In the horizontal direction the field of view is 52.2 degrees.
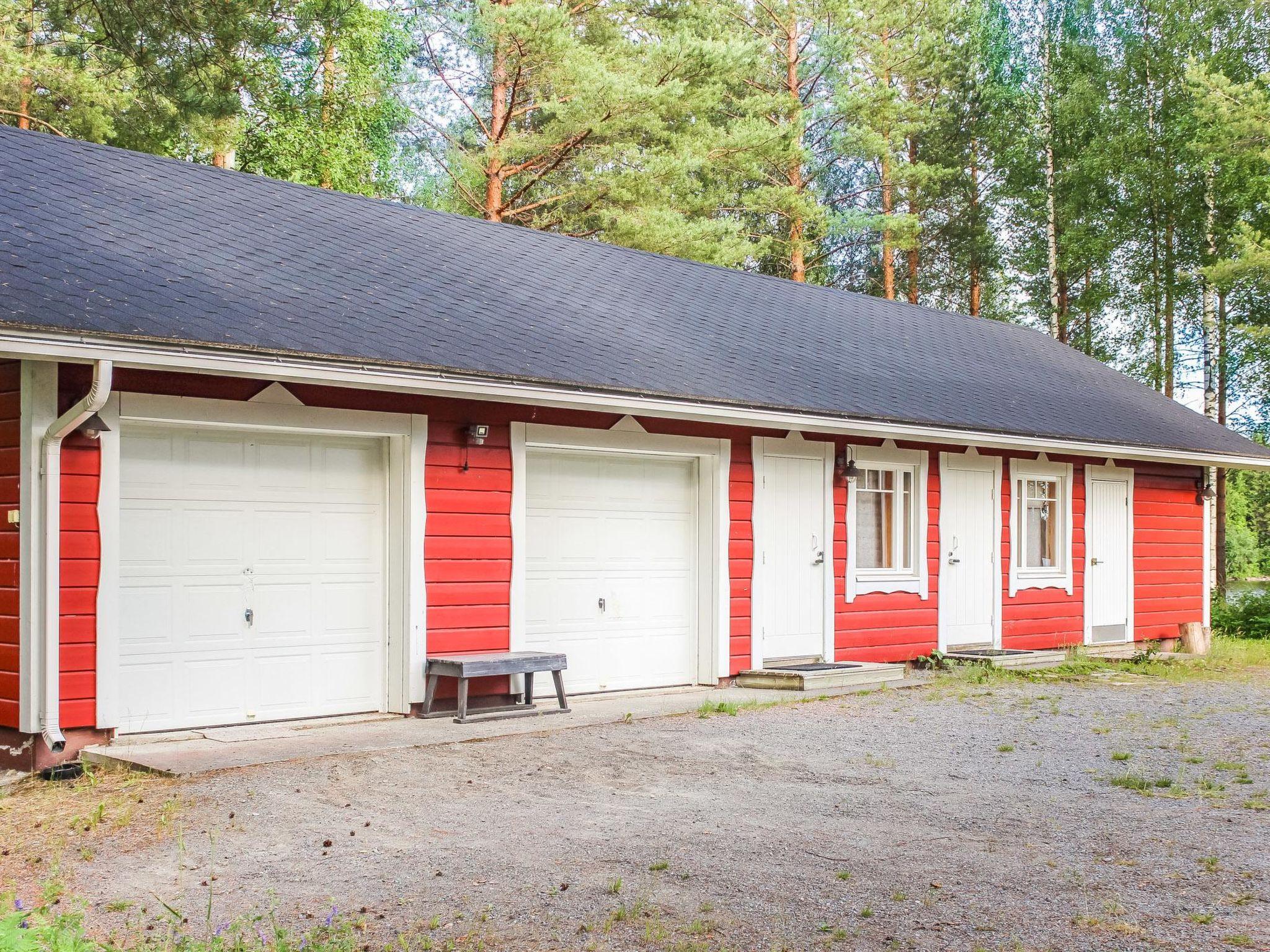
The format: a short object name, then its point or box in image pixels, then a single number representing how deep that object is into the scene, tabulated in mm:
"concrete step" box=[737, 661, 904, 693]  10805
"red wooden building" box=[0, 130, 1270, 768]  7414
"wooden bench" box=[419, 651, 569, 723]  8688
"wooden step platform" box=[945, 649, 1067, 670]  12664
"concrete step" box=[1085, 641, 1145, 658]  14578
